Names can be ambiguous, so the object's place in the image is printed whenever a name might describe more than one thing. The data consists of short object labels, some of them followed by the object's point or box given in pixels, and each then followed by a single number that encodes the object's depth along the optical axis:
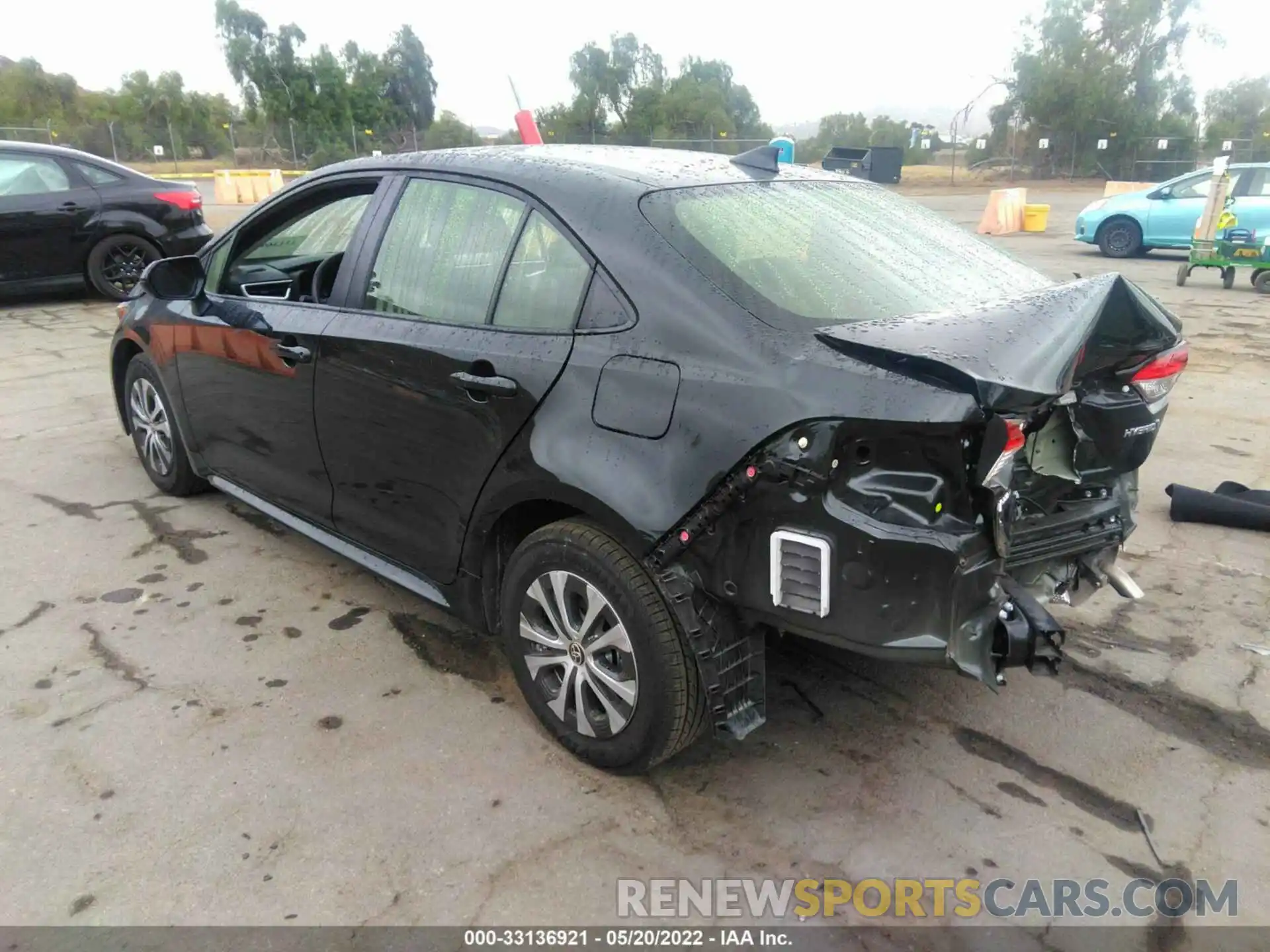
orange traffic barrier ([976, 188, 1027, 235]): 18.75
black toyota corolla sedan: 2.21
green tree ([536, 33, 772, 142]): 52.03
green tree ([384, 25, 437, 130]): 70.75
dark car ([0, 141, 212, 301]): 9.46
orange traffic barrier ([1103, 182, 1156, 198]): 25.23
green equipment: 11.66
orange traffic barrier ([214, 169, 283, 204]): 25.86
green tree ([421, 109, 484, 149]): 47.12
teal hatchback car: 14.02
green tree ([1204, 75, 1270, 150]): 46.84
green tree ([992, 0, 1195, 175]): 43.19
